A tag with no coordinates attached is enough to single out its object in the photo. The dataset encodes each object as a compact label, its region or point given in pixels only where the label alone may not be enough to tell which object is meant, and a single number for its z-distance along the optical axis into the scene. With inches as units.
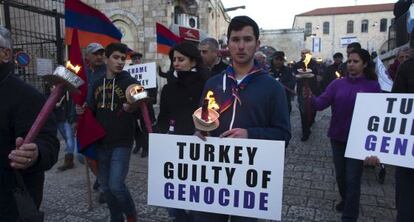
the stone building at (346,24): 2817.4
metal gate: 333.0
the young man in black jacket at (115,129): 138.1
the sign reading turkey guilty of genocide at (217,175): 87.8
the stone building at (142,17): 580.4
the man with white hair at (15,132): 75.4
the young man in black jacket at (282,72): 327.0
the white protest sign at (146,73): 258.5
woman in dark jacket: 138.5
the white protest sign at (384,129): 104.5
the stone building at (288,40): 1968.5
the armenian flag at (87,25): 171.9
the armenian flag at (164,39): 280.2
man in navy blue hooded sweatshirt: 93.3
